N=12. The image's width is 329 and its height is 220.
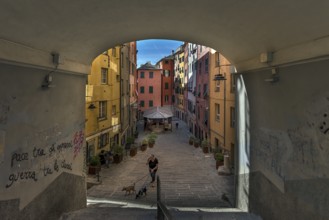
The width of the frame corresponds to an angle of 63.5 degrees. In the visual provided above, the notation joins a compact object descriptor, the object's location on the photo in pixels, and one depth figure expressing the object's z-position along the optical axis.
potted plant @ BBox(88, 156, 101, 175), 17.00
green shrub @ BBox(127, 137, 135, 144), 28.04
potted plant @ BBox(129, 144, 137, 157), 23.92
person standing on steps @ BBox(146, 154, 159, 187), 14.59
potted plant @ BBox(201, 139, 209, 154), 25.31
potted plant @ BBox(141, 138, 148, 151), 26.86
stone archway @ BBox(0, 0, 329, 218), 4.82
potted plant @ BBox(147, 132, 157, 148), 29.04
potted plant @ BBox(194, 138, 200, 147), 29.11
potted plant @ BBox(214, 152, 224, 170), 18.44
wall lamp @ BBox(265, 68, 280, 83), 6.52
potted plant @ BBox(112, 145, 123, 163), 20.77
